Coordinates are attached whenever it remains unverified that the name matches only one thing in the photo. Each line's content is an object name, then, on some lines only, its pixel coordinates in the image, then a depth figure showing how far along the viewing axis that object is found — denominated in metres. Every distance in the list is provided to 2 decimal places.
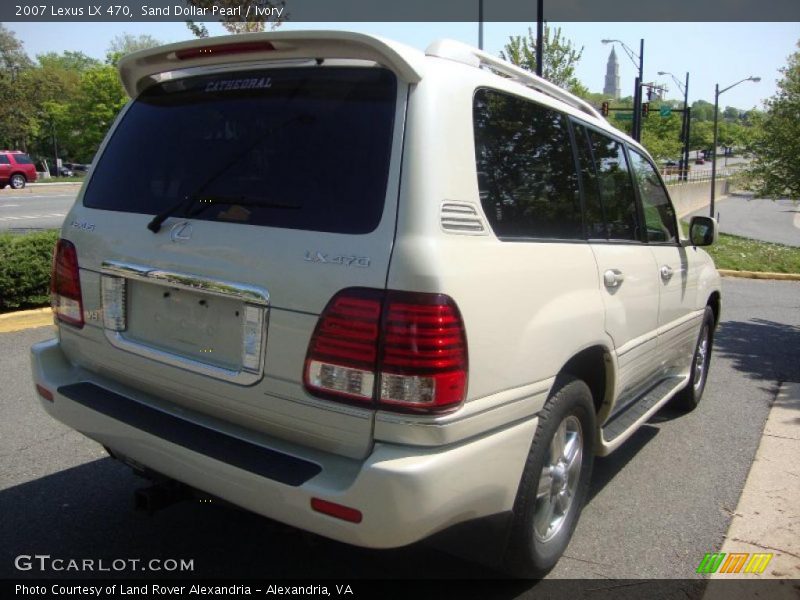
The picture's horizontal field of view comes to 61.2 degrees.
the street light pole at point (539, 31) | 14.55
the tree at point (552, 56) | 22.42
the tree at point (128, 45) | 64.24
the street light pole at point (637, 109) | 24.77
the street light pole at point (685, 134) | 45.72
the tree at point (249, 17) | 12.46
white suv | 2.09
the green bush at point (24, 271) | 6.82
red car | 33.31
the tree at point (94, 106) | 59.41
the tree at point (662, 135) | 44.80
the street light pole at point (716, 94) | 33.66
